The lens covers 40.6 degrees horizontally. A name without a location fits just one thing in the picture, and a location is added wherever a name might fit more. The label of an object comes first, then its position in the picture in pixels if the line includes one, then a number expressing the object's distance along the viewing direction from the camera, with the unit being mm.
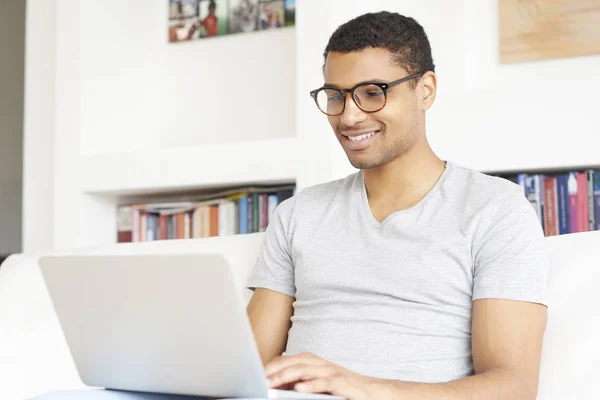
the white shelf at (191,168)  2635
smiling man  1358
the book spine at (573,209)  2314
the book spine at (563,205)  2324
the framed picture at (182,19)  3109
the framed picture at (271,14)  2939
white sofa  1383
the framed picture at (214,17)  3049
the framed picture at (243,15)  3008
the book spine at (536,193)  2357
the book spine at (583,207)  2305
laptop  1068
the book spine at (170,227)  2949
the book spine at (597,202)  2289
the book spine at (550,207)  2338
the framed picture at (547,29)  2436
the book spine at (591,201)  2295
